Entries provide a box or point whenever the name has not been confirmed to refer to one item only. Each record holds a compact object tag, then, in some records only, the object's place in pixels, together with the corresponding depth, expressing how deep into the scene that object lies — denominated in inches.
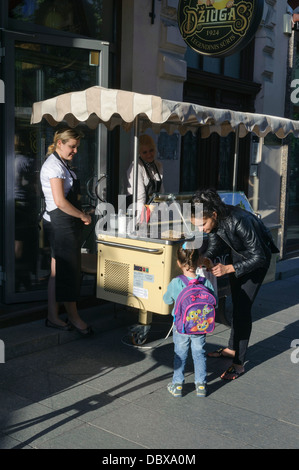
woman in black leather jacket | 190.4
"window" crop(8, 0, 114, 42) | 261.0
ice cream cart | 203.3
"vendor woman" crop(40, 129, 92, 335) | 212.3
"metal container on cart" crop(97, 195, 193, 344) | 208.7
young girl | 176.3
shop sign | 275.0
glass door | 252.8
